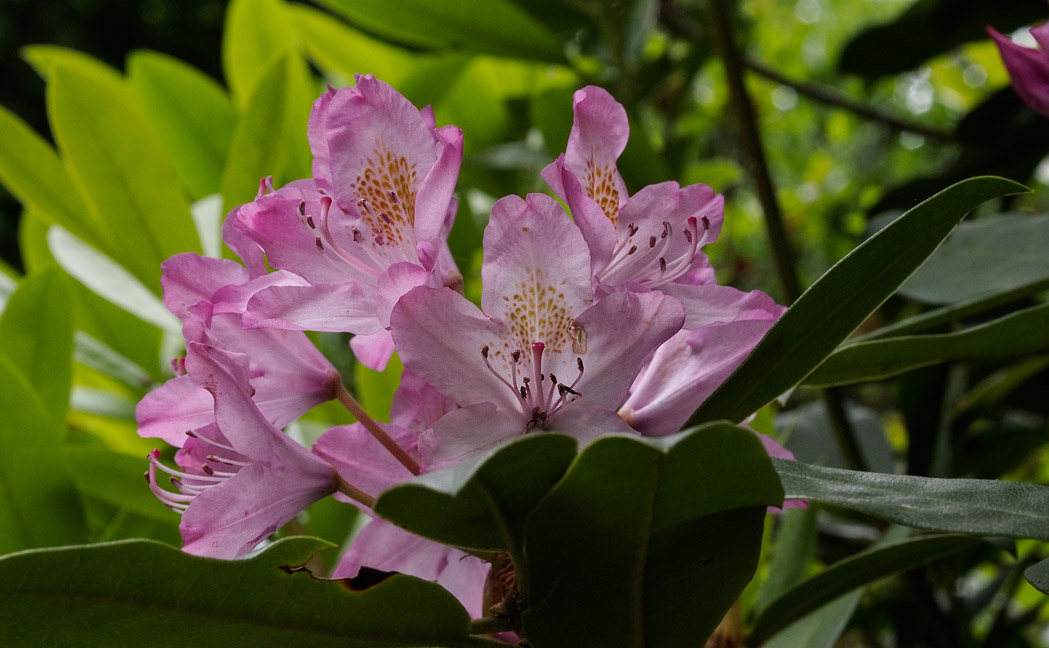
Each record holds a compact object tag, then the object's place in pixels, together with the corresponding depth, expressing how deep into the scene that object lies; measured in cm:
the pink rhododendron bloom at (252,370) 55
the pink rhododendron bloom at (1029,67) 69
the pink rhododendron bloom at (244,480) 48
